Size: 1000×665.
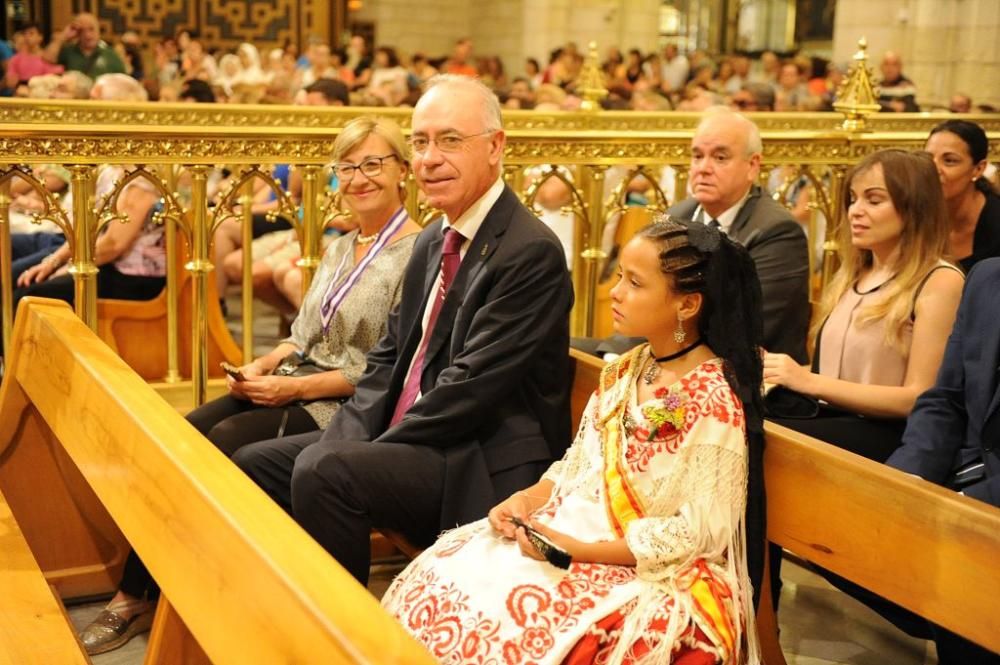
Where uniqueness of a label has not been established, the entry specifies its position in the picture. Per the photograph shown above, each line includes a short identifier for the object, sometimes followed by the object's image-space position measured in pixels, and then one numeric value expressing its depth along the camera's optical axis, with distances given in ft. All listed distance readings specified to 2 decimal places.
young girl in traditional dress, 7.54
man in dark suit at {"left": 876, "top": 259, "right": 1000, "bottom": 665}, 8.61
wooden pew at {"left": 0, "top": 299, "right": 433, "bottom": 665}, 5.28
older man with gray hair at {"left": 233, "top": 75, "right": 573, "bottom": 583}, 9.48
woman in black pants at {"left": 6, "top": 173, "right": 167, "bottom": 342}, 16.02
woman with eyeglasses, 11.56
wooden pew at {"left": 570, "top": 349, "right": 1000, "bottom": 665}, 6.91
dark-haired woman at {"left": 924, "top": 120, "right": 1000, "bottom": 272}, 14.06
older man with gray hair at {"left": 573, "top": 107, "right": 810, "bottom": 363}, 12.10
